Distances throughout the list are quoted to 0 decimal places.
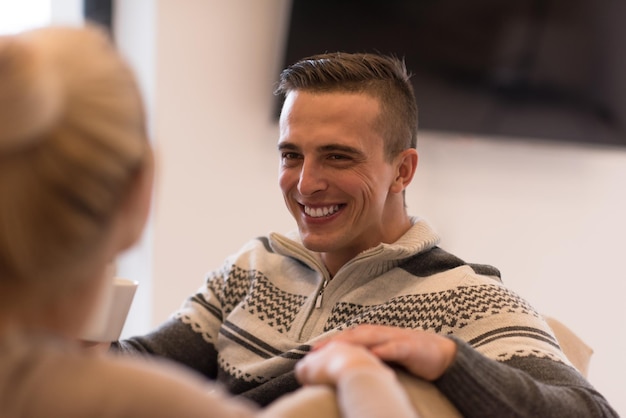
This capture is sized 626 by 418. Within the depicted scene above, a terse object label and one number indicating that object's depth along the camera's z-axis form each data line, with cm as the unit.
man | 162
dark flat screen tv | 330
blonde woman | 76
